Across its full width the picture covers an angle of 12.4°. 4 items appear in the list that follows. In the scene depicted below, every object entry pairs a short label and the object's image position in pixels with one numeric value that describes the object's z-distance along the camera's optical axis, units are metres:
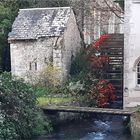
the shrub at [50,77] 40.16
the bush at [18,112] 31.09
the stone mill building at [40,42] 41.91
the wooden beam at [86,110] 33.91
